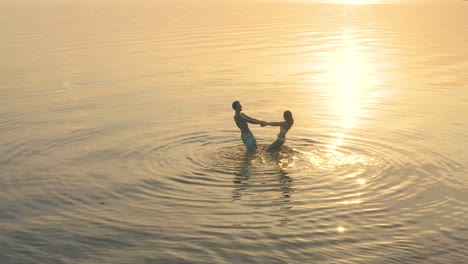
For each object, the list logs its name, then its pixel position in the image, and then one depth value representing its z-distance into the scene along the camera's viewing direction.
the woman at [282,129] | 21.08
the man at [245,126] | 21.25
